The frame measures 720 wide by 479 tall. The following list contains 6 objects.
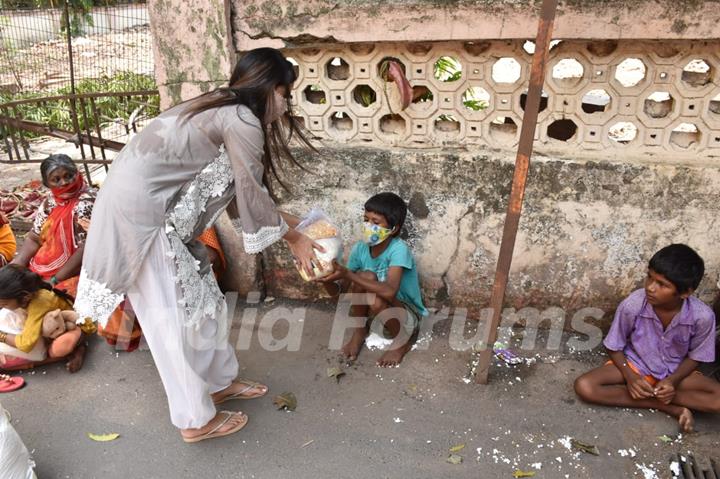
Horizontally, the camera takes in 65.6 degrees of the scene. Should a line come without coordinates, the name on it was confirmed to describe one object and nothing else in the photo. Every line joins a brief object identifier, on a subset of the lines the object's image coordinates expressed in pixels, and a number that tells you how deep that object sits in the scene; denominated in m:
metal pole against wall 2.11
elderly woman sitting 3.26
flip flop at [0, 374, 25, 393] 3.02
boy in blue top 2.93
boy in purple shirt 2.46
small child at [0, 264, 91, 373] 2.88
